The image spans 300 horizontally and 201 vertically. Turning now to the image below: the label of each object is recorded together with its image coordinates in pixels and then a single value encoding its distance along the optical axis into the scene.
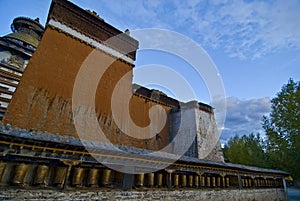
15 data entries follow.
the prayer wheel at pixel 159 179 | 7.59
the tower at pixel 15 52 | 11.63
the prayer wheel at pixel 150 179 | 7.29
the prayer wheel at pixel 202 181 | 9.32
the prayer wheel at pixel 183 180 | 8.48
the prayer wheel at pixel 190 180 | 8.74
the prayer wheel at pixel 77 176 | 5.72
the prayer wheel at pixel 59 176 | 5.39
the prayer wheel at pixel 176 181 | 8.17
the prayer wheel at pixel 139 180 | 6.96
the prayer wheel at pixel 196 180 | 9.01
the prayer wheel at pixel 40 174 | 5.09
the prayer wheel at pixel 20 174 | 4.81
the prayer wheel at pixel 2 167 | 4.70
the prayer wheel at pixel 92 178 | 6.00
